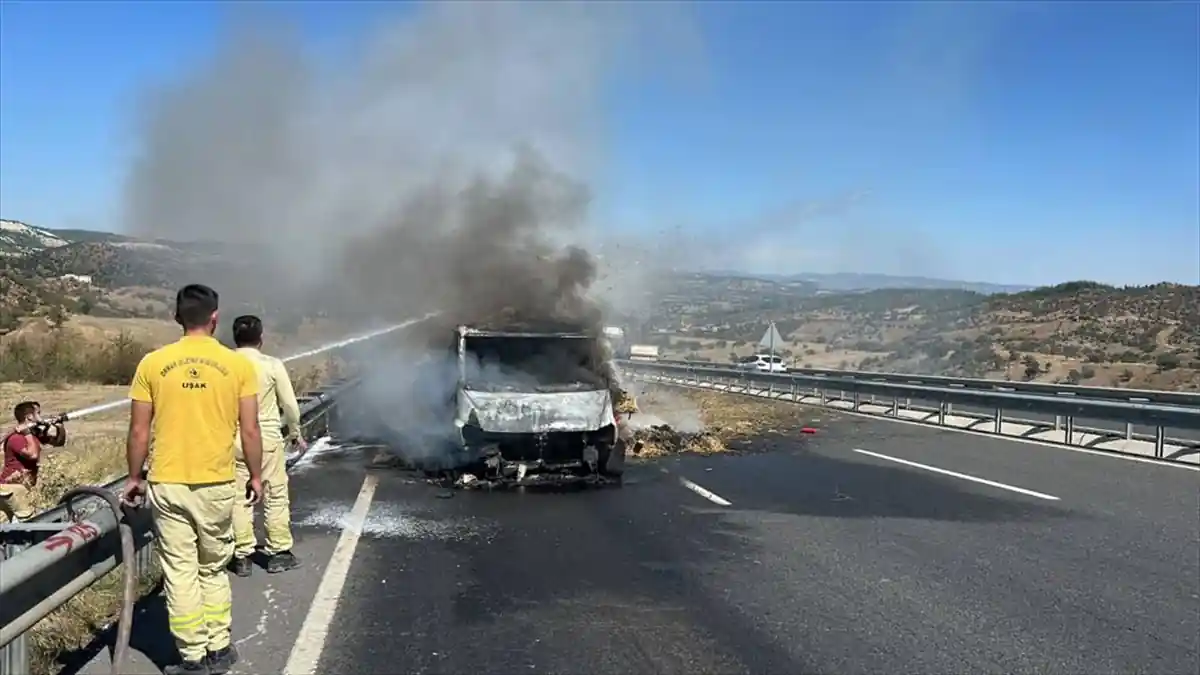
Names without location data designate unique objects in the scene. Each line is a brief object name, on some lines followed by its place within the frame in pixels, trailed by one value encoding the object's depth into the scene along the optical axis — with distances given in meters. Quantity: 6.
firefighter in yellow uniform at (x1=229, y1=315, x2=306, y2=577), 7.59
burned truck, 11.66
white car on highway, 43.80
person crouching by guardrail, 7.61
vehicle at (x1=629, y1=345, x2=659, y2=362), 51.29
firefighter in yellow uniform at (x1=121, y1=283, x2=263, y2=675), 5.18
